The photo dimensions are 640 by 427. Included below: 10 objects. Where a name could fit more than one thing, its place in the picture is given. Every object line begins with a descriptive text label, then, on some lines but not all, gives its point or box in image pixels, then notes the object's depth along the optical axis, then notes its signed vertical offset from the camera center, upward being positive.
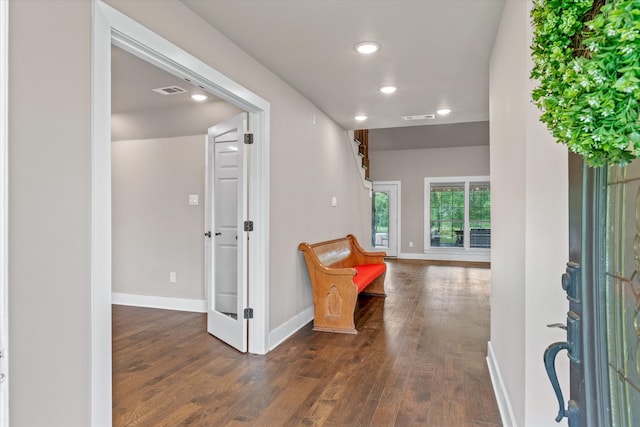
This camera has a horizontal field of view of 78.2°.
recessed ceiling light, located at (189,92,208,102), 4.07 +1.22
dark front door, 0.69 -0.16
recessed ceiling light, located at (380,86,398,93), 3.74 +1.19
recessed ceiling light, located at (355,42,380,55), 2.78 +1.19
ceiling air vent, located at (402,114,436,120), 4.80 +1.19
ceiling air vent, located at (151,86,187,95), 3.86 +1.22
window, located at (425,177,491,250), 9.27 -0.01
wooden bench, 3.76 -0.78
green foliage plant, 0.46 +0.19
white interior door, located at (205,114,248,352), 3.42 -0.16
